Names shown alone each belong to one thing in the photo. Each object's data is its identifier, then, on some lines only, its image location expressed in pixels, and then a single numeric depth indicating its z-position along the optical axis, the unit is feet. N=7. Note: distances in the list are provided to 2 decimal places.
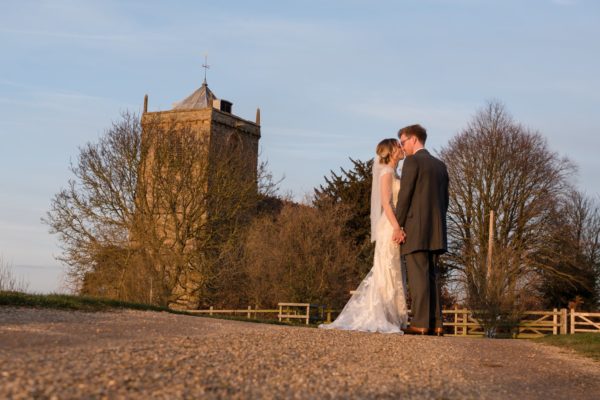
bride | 36.17
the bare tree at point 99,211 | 106.42
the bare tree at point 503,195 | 126.72
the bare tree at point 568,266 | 127.54
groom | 34.58
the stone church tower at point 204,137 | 113.39
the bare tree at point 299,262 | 112.68
